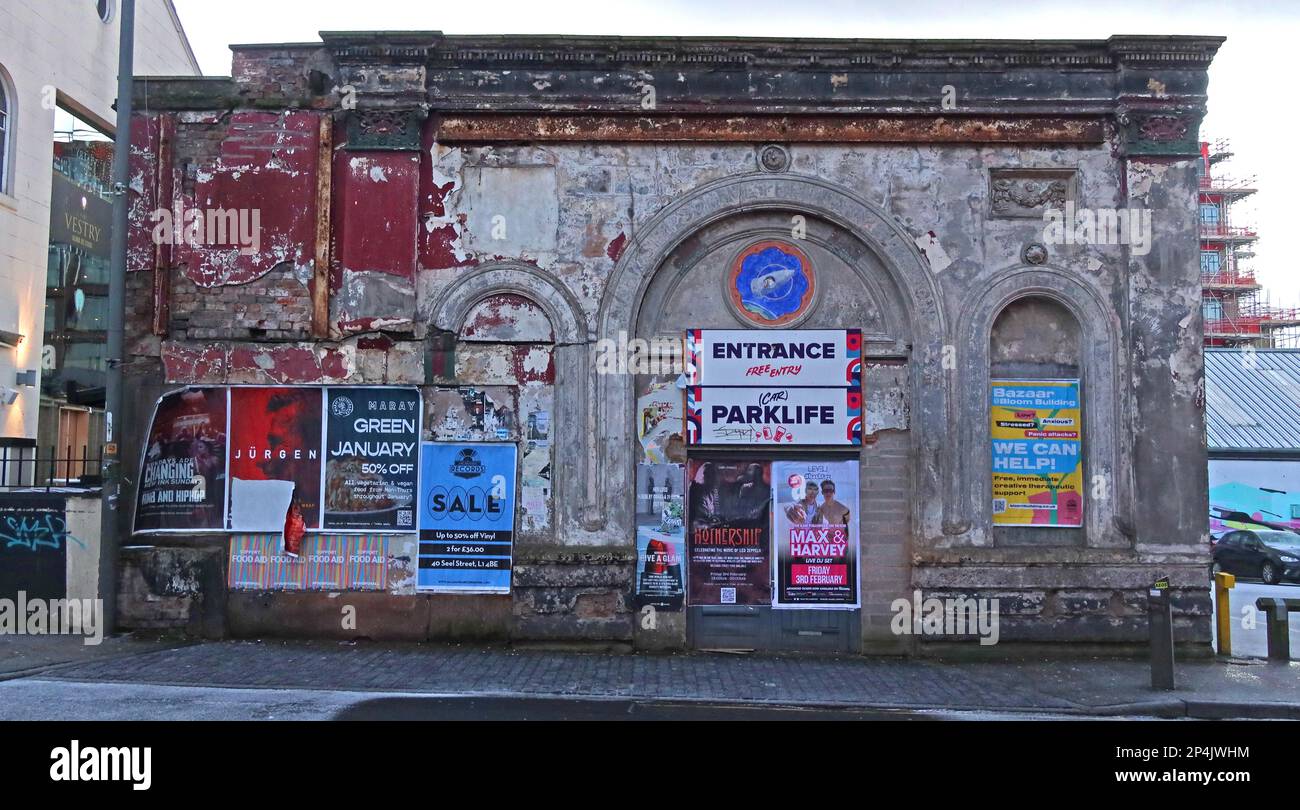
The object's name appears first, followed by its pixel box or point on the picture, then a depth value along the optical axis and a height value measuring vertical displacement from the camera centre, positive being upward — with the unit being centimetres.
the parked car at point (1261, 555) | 2620 -210
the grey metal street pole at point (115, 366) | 1188 +120
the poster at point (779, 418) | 1218 +64
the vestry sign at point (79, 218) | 2105 +539
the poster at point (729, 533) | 1216 -73
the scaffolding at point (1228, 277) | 6925 +1366
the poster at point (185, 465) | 1229 +5
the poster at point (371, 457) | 1214 +15
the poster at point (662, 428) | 1220 +51
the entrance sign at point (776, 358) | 1225 +136
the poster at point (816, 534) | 1212 -74
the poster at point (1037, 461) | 1225 +14
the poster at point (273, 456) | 1221 +16
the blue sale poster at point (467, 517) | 1202 -55
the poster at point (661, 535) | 1201 -75
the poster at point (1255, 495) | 2950 -60
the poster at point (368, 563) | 1205 -109
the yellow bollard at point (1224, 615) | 1205 -168
